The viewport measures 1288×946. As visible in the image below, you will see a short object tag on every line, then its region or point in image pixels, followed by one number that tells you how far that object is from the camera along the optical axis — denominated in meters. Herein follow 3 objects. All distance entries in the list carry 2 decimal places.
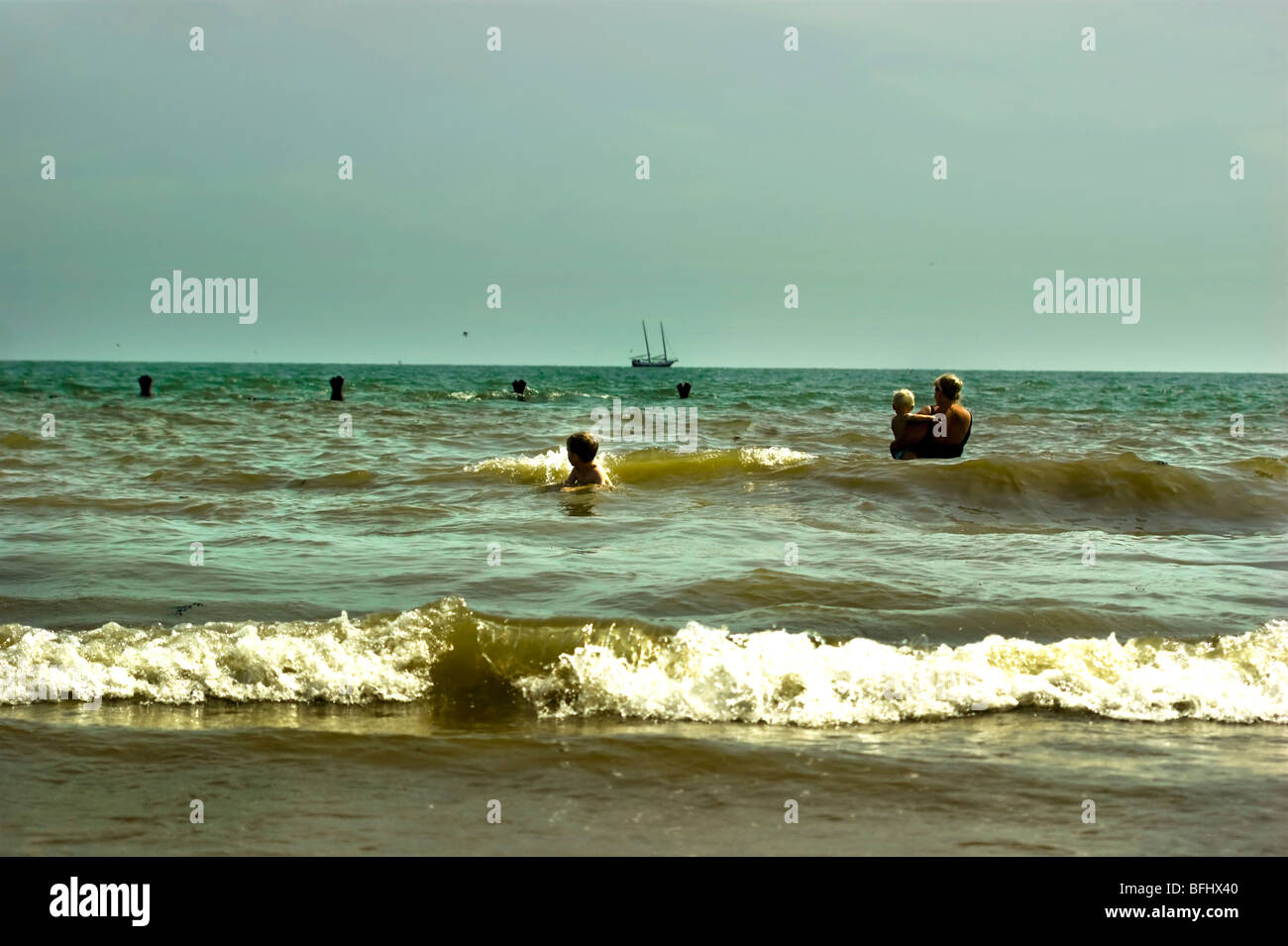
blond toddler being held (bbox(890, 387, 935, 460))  13.61
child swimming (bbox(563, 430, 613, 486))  12.06
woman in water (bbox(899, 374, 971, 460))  13.52
